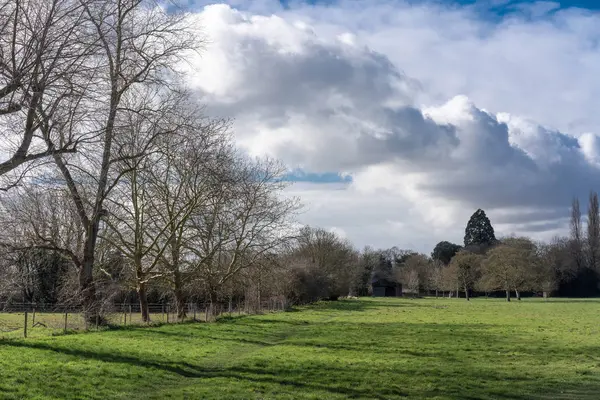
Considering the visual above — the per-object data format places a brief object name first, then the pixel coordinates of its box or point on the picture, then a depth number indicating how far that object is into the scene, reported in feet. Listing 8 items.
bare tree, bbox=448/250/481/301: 343.26
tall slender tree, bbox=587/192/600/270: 377.71
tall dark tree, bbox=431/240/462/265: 460.55
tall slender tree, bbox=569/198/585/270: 378.12
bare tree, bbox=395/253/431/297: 420.36
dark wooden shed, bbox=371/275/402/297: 434.71
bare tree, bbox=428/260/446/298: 375.57
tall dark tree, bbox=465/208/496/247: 440.04
